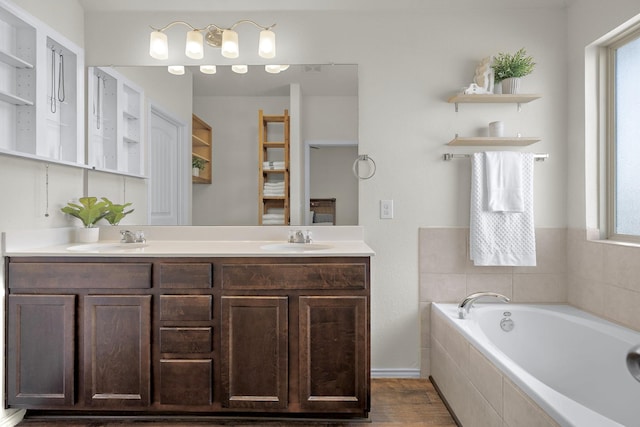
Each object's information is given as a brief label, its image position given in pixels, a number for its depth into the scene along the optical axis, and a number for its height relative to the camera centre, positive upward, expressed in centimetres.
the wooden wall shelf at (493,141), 235 +44
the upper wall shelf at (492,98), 235 +70
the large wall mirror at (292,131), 249 +53
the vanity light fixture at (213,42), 232 +102
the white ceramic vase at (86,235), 234 -12
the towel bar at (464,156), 243 +36
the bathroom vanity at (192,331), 189 -55
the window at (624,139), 208 +41
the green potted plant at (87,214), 231 +0
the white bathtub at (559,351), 161 -66
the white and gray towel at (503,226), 237 -7
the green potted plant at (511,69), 236 +87
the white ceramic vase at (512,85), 238 +78
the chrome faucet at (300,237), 235 -13
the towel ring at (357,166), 250 +31
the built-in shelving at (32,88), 193 +66
